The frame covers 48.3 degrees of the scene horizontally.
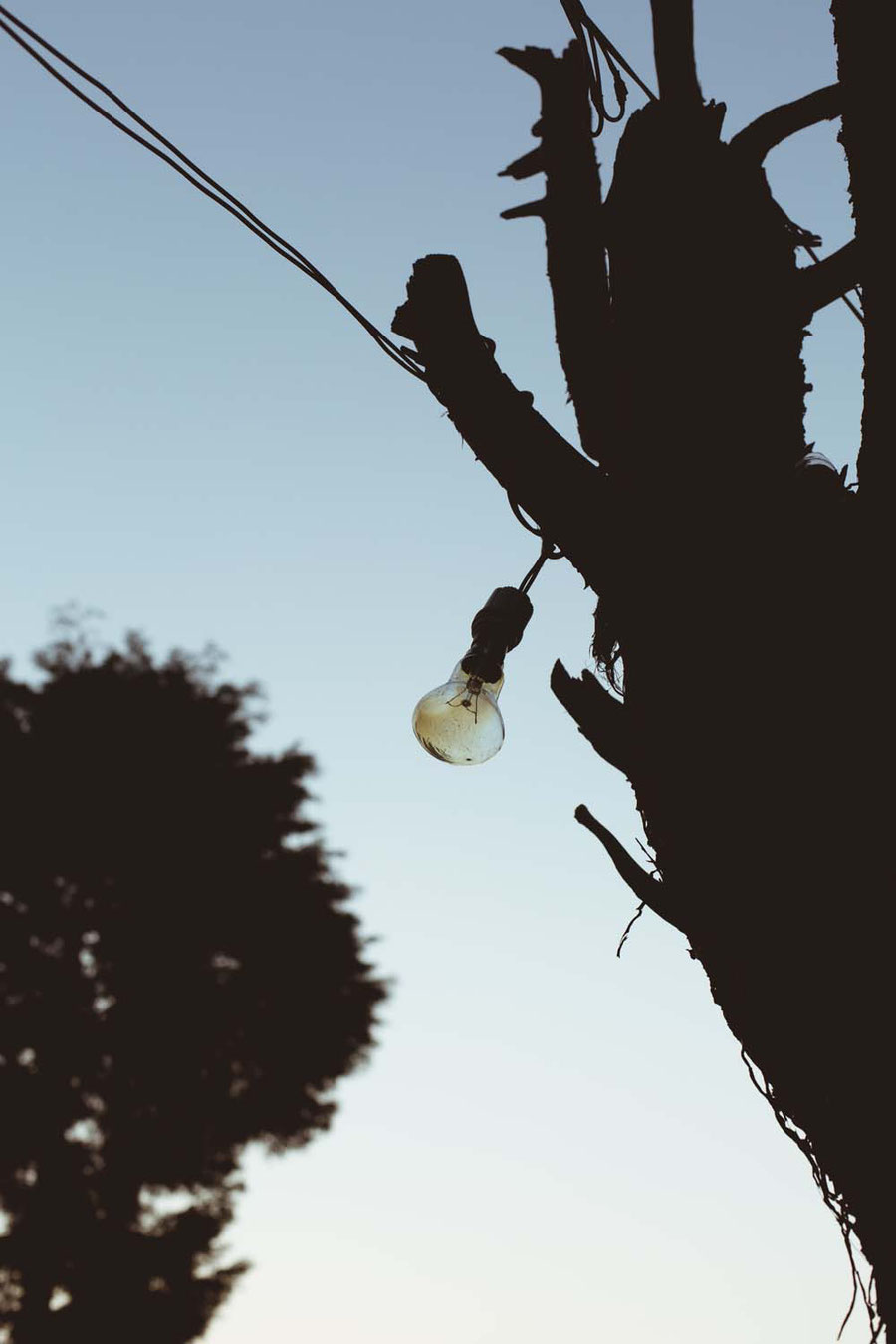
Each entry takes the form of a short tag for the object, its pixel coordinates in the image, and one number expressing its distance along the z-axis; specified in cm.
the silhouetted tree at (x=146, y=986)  1500
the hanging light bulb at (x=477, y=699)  276
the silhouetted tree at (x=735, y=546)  162
